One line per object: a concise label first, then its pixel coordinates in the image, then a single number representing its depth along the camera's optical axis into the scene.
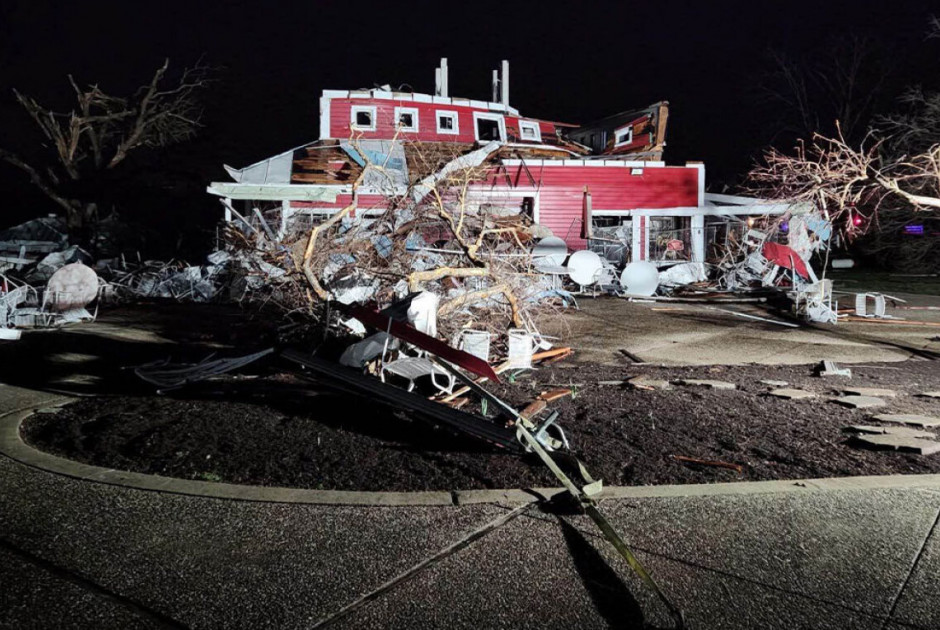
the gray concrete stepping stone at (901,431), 4.56
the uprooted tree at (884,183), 6.76
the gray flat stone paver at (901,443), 4.25
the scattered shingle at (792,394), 5.75
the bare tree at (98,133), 22.61
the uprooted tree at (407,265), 6.82
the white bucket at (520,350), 6.70
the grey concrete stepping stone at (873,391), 5.85
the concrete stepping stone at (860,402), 5.48
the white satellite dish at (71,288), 10.63
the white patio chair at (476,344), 6.46
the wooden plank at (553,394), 5.54
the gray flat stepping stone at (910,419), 4.84
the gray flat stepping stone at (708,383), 6.16
